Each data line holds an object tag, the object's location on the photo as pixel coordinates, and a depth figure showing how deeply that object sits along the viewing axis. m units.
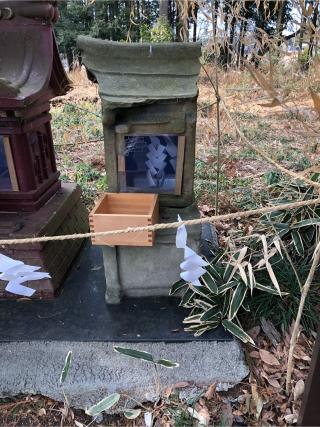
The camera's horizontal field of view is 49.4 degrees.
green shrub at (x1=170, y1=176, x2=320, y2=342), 1.85
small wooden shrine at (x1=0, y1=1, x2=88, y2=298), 1.94
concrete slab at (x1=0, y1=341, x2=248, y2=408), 1.63
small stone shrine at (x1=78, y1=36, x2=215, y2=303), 1.75
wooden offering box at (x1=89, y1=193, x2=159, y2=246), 1.75
